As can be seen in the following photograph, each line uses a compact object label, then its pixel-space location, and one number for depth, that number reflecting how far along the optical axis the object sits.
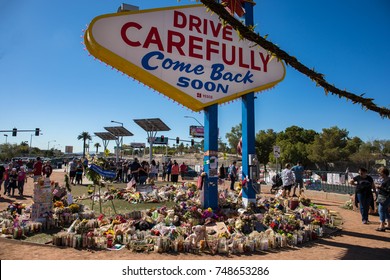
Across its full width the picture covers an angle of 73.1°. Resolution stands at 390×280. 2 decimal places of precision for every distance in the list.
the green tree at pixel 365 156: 45.02
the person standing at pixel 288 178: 12.77
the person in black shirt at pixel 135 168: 13.34
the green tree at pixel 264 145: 58.12
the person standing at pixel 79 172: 18.03
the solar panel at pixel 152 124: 31.16
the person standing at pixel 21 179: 13.88
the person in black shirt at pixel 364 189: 8.43
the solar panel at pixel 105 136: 45.00
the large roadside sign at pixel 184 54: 7.68
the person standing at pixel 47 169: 14.66
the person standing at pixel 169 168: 21.92
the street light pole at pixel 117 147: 35.78
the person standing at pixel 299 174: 13.06
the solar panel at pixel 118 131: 38.10
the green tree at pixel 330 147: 49.08
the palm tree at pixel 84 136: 92.66
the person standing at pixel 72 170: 18.43
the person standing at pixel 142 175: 13.37
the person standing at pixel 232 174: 16.28
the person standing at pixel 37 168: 13.65
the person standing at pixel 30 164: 21.25
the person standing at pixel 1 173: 12.97
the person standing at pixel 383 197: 7.56
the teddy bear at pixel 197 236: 5.91
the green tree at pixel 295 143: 52.91
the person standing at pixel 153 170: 20.98
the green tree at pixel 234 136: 72.94
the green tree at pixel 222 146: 86.82
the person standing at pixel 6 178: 13.91
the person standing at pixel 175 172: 18.47
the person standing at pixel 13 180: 13.76
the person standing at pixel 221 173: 16.88
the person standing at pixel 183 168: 22.87
